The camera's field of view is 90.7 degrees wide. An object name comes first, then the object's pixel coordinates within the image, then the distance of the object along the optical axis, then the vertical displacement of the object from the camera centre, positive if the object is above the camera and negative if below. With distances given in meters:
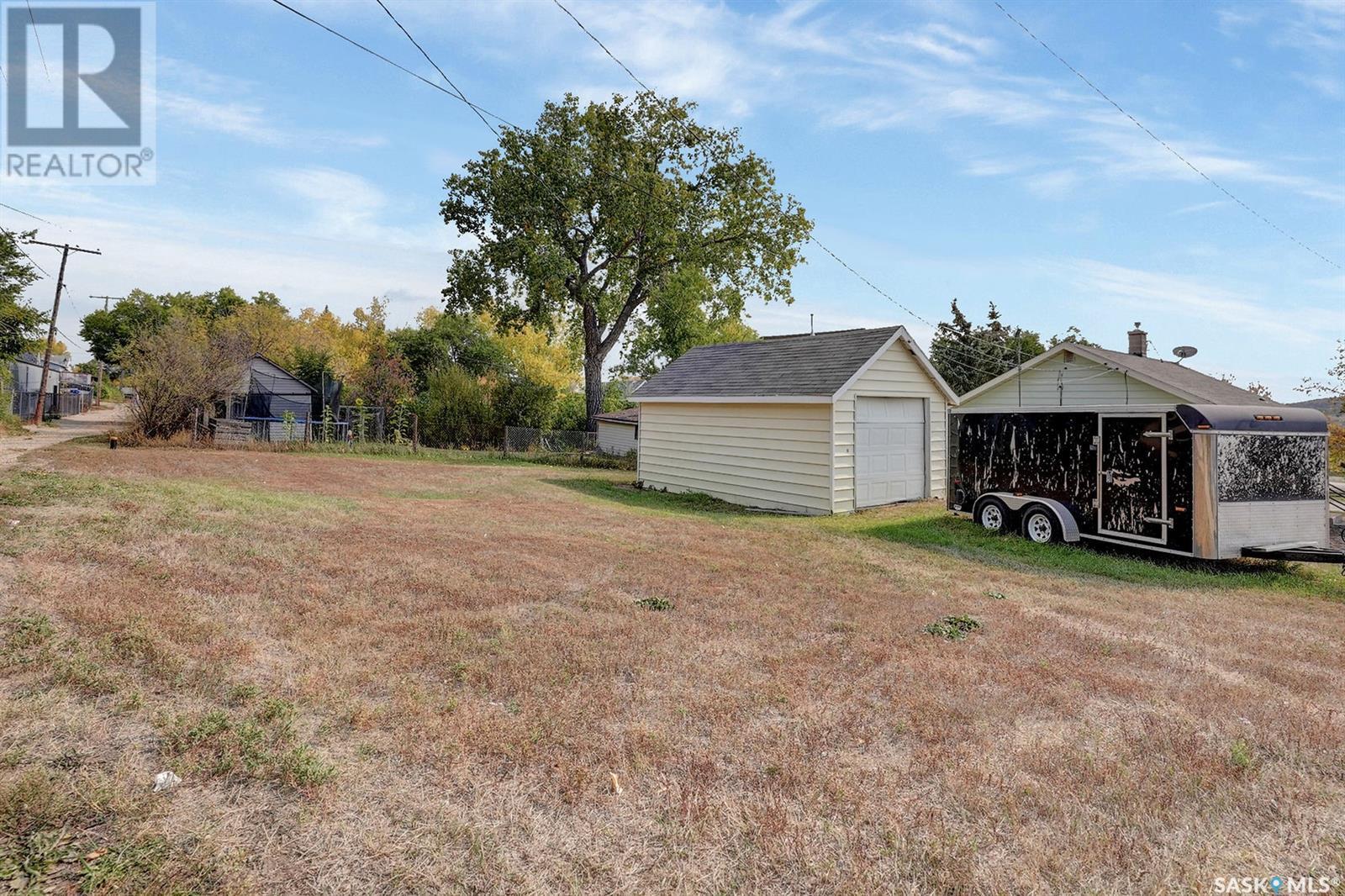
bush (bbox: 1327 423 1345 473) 17.03 +0.24
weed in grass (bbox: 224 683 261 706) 3.72 -1.40
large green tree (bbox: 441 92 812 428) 27.80 +10.23
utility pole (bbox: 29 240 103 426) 28.44 +5.24
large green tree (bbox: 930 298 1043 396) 36.12 +5.72
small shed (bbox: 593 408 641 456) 28.05 +0.77
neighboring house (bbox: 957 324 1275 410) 16.14 +1.91
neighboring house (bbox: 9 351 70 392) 39.91 +4.99
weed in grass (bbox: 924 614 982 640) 5.61 -1.53
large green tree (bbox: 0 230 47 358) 27.02 +5.83
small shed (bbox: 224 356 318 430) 32.16 +2.68
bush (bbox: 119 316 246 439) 22.12 +2.35
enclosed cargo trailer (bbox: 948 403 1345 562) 8.99 -0.39
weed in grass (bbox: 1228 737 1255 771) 3.46 -1.62
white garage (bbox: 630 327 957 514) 13.91 +0.61
